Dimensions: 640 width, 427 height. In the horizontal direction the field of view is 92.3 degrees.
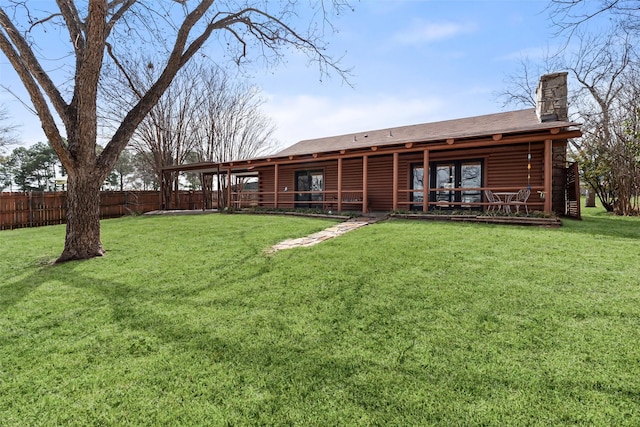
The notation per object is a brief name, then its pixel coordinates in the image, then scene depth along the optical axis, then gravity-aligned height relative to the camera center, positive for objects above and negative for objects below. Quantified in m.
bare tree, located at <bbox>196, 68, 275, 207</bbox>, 20.34 +5.92
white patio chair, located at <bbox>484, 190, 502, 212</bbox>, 9.66 +0.19
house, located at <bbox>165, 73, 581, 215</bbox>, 9.05 +1.61
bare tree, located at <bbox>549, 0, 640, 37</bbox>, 4.51 +2.85
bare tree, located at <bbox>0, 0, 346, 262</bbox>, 5.60 +3.12
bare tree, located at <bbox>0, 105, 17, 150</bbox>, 21.36 +5.39
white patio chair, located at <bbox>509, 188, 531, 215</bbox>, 8.88 +0.24
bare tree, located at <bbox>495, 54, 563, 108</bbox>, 20.55 +7.96
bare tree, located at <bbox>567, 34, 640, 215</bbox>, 12.87 +3.65
